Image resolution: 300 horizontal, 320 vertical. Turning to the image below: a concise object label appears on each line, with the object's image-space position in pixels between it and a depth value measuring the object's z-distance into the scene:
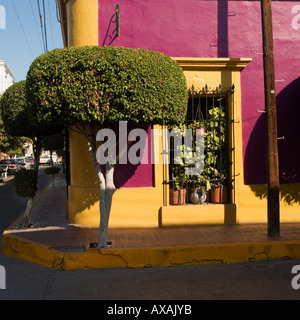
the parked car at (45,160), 47.83
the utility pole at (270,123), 7.11
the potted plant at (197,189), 8.66
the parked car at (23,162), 33.81
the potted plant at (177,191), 8.58
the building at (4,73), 70.56
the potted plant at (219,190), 8.75
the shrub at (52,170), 19.95
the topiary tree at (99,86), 6.01
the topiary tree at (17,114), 8.80
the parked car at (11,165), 30.75
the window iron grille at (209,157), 8.66
